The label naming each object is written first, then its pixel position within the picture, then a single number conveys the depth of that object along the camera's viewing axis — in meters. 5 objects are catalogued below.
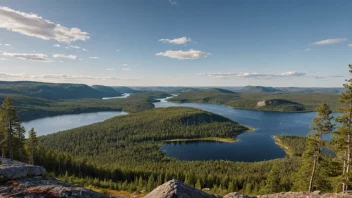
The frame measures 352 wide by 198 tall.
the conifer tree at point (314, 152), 31.19
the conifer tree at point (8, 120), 48.43
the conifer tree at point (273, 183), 53.78
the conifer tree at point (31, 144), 60.79
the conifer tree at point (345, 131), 28.06
